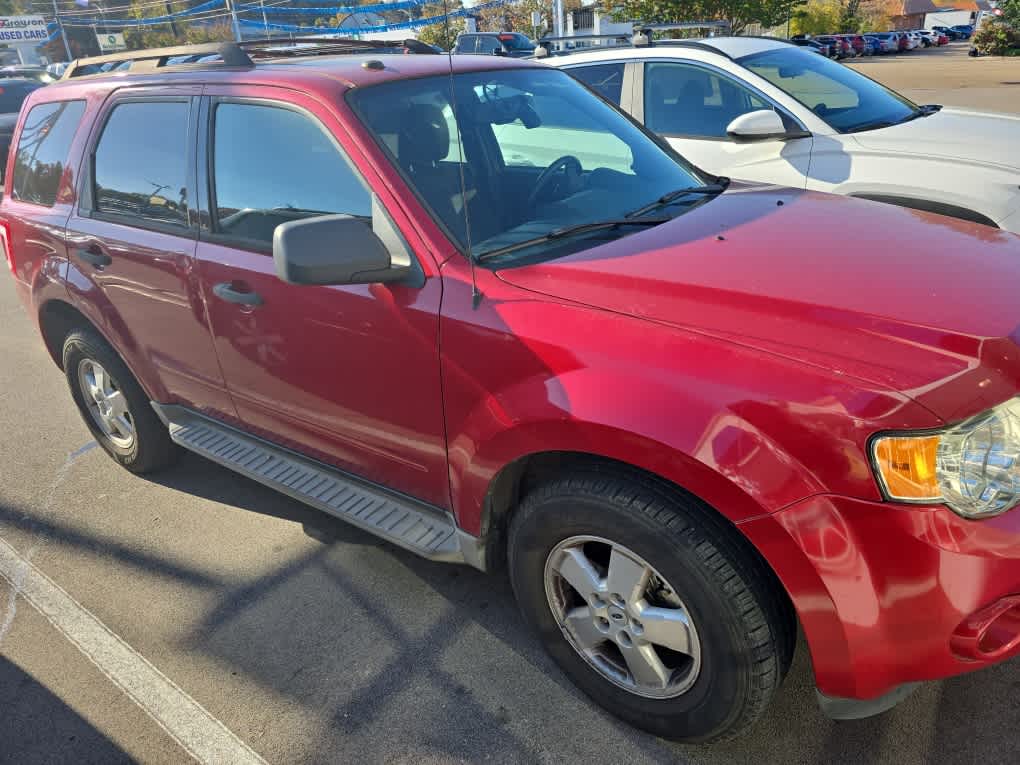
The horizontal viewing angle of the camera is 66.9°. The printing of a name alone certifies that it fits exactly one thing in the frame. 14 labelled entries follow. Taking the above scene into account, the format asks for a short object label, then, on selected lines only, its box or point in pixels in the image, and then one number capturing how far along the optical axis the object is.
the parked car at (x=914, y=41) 52.44
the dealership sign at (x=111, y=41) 58.72
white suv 4.15
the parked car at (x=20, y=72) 22.42
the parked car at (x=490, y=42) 10.99
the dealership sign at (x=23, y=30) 55.78
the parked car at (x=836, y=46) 42.88
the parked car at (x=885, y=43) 49.25
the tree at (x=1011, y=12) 38.16
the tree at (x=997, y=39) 39.03
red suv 1.66
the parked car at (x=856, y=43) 46.16
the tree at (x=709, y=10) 29.12
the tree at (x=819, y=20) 55.06
